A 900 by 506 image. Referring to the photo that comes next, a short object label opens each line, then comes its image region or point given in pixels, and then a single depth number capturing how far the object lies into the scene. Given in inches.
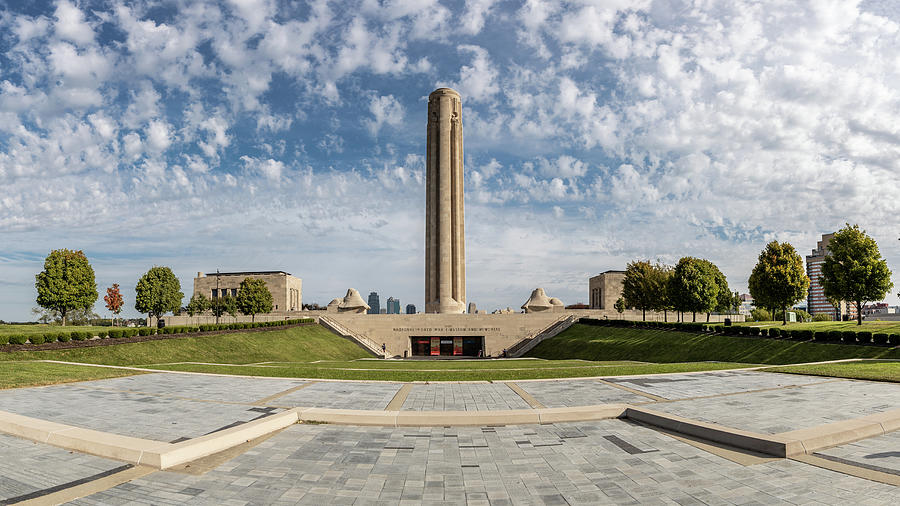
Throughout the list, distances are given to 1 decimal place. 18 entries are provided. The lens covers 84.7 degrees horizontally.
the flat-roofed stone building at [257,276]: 4060.0
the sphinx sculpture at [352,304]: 3641.7
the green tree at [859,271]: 1615.4
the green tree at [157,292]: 2684.5
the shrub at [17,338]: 1210.4
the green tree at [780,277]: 1926.7
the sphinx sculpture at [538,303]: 3496.6
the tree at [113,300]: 3272.9
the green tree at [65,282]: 2133.4
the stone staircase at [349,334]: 2541.8
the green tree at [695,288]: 2162.9
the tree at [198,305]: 3572.8
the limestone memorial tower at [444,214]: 3351.4
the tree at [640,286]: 2475.4
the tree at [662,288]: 2350.8
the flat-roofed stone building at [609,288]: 3978.8
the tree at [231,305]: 2881.9
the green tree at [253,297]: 2721.5
